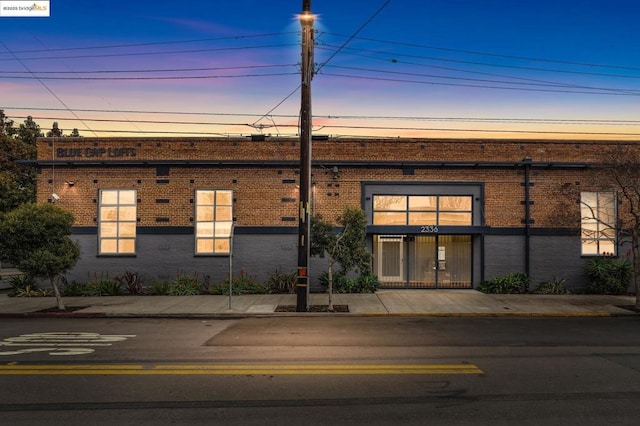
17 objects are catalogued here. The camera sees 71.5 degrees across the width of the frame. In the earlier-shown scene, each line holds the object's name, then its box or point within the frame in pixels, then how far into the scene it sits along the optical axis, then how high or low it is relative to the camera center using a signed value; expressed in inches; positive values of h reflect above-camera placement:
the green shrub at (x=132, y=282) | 714.2 -87.2
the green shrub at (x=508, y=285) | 720.3 -85.2
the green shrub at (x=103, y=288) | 700.0 -94.4
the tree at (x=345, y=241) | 576.1 -13.3
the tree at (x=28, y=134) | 1476.4 +315.1
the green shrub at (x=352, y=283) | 712.4 -85.1
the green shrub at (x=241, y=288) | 705.0 -92.6
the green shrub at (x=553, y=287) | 719.1 -88.5
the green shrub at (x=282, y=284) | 712.4 -86.1
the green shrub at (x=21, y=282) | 725.3 -88.7
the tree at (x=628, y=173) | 569.9 +79.1
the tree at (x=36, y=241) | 540.1 -16.2
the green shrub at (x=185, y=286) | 696.5 -90.6
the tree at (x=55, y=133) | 1635.1 +359.7
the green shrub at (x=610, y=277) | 710.5 -69.7
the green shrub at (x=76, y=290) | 700.0 -97.3
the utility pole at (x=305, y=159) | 552.7 +89.4
